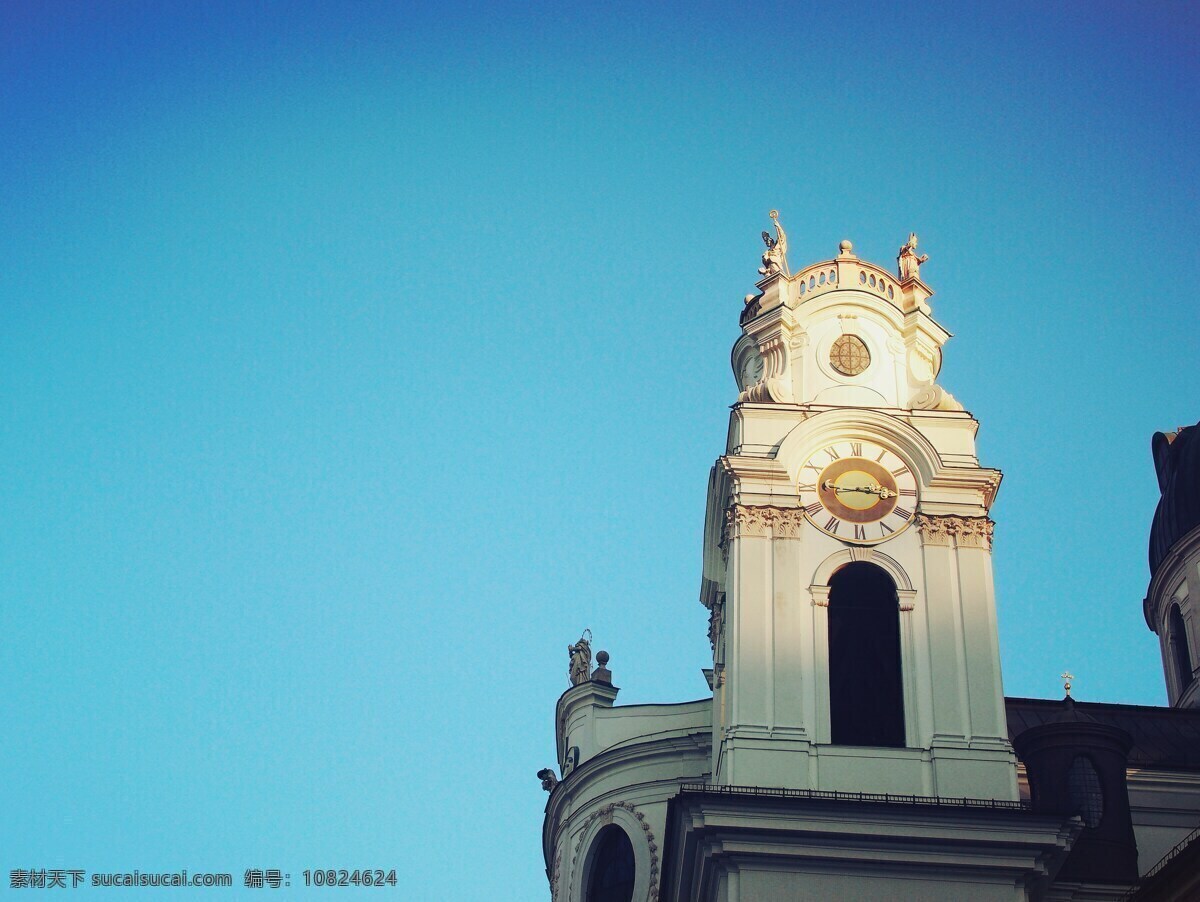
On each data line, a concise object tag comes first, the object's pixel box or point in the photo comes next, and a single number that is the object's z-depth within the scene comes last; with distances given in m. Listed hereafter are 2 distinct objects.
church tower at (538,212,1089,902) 27.67
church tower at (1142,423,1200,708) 46.75
